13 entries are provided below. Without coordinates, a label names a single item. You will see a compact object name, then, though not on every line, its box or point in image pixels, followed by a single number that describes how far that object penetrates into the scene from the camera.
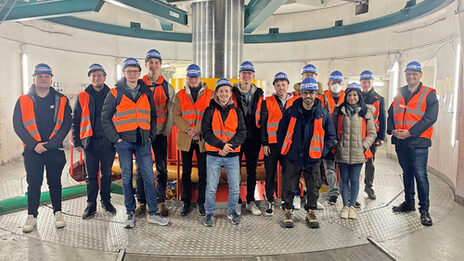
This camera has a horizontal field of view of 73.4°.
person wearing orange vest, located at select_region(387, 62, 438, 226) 3.96
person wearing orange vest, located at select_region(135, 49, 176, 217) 4.05
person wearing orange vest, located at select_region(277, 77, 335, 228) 3.69
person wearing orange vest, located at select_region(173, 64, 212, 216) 3.99
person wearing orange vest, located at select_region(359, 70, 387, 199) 4.60
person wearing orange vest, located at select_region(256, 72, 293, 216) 4.07
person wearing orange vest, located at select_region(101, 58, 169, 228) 3.60
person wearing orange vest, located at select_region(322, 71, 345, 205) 4.62
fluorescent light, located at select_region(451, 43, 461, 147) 5.32
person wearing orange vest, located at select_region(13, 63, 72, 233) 3.51
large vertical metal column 6.52
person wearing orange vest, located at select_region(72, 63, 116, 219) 3.96
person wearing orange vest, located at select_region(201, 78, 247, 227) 3.74
